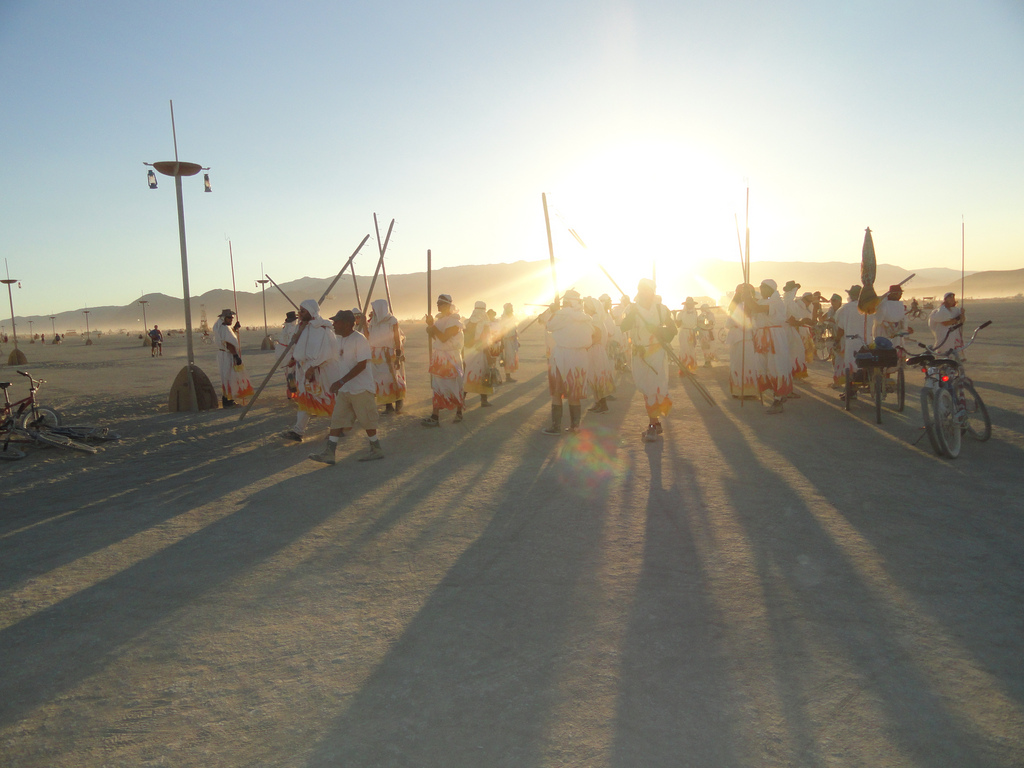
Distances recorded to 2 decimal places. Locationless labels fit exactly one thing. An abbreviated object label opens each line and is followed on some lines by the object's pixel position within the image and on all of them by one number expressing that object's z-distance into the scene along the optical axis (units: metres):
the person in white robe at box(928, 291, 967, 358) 11.18
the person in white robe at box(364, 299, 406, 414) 10.84
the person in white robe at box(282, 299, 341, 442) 8.72
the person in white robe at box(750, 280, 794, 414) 10.65
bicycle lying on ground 8.92
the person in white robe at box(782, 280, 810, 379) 11.76
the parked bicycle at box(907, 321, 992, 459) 7.23
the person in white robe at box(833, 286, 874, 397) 11.12
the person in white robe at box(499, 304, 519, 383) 16.20
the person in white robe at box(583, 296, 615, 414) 10.76
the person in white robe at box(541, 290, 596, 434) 9.30
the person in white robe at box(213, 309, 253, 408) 12.90
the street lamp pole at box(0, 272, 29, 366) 30.80
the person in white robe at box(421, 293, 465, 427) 10.38
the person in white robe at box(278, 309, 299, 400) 12.27
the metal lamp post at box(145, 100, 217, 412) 12.30
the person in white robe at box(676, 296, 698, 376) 16.48
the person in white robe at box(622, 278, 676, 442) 9.09
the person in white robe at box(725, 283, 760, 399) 10.75
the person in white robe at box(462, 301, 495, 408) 12.35
